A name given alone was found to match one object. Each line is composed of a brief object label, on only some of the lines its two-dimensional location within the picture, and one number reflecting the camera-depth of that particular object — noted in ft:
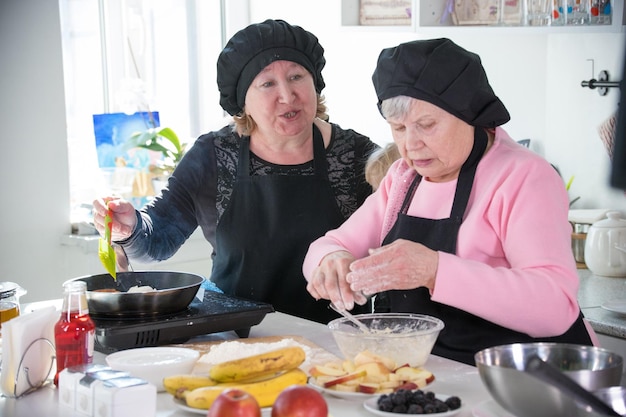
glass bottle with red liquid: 5.90
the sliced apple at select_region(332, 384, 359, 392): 5.39
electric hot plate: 6.52
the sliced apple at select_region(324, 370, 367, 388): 5.43
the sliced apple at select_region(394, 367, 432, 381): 5.49
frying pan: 6.73
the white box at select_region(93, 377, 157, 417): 5.01
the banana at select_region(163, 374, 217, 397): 5.33
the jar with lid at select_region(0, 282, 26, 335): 6.91
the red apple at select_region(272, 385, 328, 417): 4.49
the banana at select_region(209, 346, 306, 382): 5.32
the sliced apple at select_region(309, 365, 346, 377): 5.56
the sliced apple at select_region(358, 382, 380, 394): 5.33
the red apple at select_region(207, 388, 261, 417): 4.35
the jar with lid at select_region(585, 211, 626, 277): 10.36
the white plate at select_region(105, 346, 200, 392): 5.66
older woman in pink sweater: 6.13
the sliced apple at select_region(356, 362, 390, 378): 5.48
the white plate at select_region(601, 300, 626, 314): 8.78
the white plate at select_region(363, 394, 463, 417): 4.89
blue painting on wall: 15.40
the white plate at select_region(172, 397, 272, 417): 5.15
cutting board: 6.26
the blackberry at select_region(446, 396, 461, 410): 5.00
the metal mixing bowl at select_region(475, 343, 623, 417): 4.48
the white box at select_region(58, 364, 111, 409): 5.41
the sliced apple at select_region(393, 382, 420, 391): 5.34
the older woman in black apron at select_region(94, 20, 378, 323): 8.80
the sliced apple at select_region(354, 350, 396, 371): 5.64
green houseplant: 15.14
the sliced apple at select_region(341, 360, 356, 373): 5.60
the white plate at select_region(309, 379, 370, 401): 5.32
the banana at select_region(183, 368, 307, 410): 5.11
